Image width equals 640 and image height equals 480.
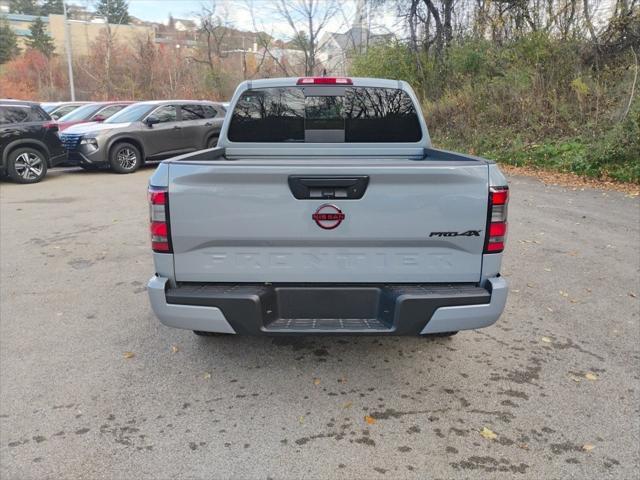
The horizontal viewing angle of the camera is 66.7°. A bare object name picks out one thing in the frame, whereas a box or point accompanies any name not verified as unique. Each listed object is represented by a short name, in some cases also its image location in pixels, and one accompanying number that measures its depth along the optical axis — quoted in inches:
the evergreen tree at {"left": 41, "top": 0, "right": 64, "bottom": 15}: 3149.6
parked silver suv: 482.6
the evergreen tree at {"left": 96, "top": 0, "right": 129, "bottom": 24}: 1777.4
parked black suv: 422.6
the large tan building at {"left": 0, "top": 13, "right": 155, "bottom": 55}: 2112.8
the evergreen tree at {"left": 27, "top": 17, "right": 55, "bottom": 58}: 2266.2
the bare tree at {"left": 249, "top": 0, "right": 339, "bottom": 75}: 1239.3
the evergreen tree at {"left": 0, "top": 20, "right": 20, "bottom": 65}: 2182.7
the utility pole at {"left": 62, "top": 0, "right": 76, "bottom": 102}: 1318.8
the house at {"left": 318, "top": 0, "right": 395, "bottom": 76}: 875.7
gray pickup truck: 106.7
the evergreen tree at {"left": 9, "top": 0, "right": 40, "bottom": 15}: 3196.4
